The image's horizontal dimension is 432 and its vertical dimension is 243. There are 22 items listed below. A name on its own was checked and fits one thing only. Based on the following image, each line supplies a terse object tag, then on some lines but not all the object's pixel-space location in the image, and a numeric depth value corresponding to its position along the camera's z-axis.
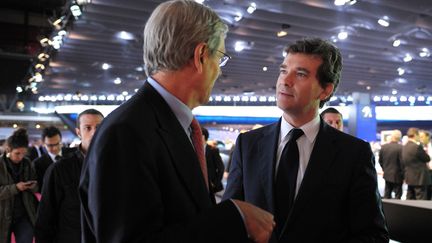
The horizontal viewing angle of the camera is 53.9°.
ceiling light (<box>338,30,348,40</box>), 8.92
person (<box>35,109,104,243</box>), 2.72
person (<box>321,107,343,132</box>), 3.62
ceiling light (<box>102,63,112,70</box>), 12.45
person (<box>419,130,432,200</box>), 7.89
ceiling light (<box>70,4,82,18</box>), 7.31
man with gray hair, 0.84
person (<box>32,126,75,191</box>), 4.56
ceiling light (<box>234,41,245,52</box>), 10.08
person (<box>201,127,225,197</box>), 5.45
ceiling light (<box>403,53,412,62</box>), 11.23
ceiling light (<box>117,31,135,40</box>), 9.01
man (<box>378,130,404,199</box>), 7.95
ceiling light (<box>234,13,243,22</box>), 7.79
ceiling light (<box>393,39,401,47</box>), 9.67
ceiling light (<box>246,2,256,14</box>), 7.18
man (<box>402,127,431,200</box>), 7.57
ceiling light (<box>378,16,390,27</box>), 7.82
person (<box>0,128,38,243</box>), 3.74
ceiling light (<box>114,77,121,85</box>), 15.43
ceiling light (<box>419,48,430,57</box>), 10.70
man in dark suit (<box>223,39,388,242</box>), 1.40
